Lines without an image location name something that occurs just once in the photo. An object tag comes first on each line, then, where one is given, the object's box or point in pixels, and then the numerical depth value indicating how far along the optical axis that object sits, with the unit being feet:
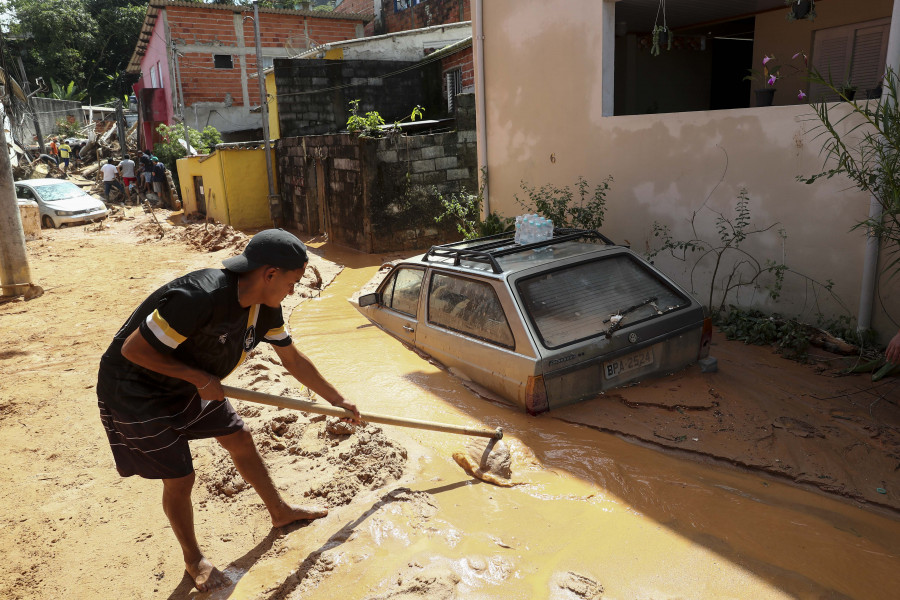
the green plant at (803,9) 21.56
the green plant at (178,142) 75.61
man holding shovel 8.81
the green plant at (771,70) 30.01
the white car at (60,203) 60.95
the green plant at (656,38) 24.11
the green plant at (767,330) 19.65
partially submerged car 14.48
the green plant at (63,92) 111.96
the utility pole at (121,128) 86.39
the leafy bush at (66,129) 105.70
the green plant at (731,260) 21.35
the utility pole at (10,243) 32.19
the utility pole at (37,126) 95.73
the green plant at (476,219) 30.58
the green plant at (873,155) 14.48
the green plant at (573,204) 26.20
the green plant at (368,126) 41.70
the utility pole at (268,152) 53.01
